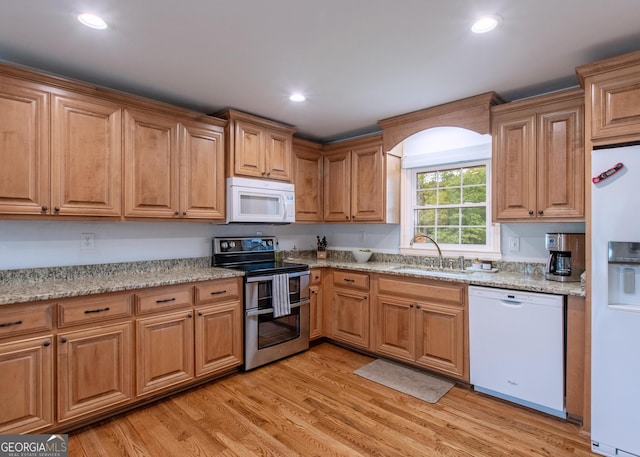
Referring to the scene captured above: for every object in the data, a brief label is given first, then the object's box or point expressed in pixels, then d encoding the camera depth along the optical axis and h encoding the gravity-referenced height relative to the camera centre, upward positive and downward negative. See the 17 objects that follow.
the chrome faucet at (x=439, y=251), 3.38 -0.24
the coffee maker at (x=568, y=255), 2.51 -0.20
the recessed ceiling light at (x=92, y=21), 1.75 +1.09
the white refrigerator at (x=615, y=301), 1.91 -0.43
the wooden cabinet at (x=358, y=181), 3.64 +0.53
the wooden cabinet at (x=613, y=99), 1.95 +0.78
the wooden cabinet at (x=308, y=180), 3.90 +0.57
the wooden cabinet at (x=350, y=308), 3.41 -0.84
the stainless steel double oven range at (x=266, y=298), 3.02 -0.66
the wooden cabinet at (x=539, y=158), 2.43 +0.53
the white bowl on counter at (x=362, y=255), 3.87 -0.31
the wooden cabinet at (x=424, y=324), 2.76 -0.84
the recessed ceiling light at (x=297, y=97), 2.84 +1.11
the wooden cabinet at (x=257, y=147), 3.15 +0.80
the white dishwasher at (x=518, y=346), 2.29 -0.85
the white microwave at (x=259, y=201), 3.13 +0.27
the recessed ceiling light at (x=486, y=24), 1.78 +1.10
